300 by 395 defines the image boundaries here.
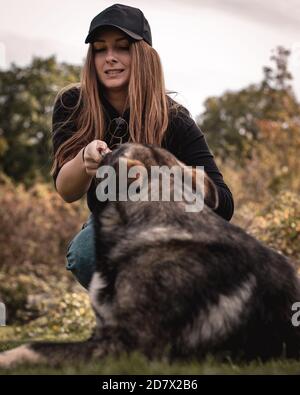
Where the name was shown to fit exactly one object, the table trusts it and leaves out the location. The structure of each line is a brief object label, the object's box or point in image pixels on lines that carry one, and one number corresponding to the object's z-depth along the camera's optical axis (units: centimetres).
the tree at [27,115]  2566
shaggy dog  314
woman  448
